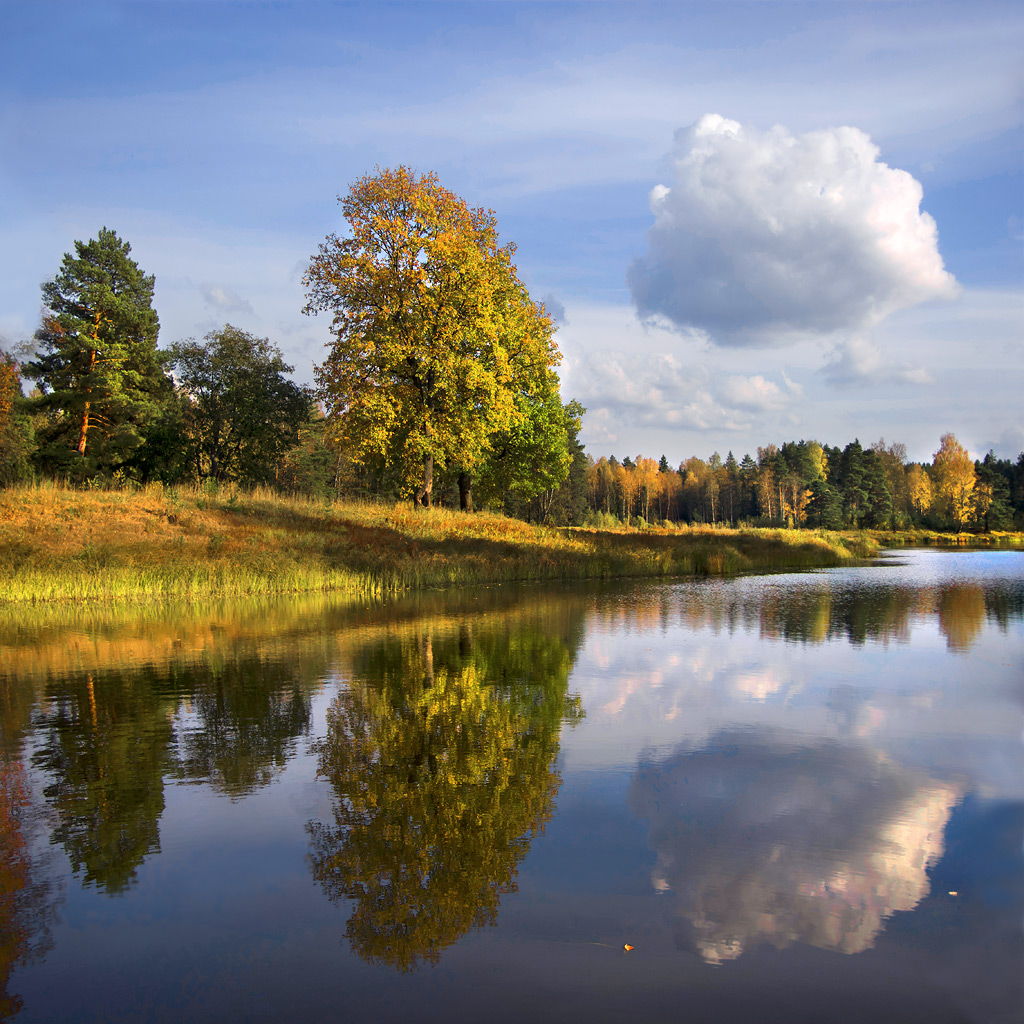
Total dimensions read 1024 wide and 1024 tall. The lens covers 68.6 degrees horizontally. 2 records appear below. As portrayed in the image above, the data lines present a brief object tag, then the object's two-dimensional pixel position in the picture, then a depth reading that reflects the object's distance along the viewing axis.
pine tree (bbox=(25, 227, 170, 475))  38.78
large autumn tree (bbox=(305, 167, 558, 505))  33.69
